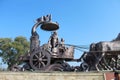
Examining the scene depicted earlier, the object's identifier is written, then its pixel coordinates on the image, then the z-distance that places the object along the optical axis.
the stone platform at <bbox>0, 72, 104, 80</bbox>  5.19
